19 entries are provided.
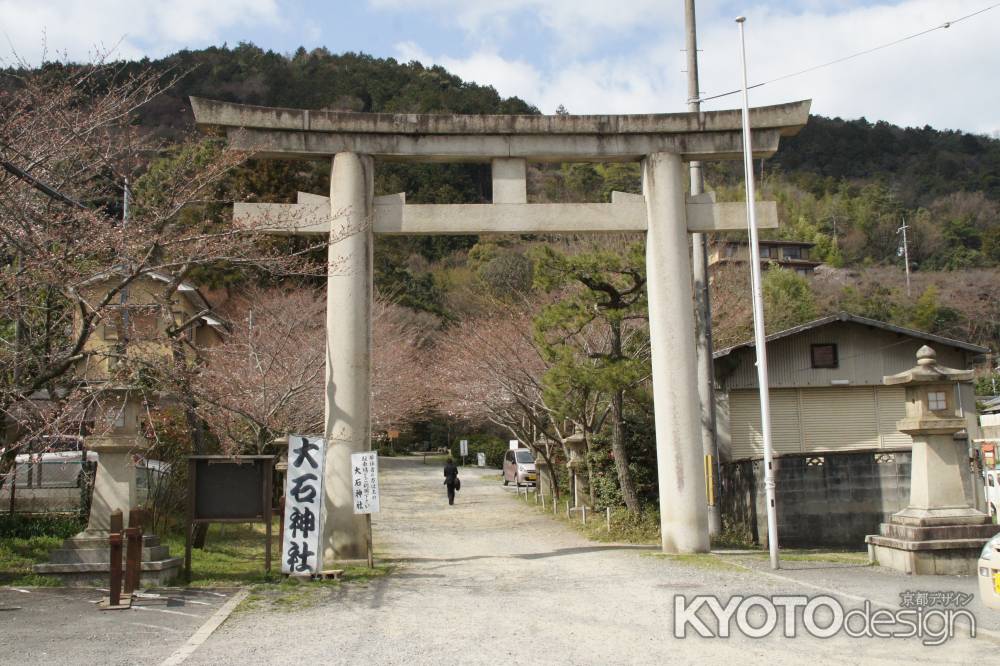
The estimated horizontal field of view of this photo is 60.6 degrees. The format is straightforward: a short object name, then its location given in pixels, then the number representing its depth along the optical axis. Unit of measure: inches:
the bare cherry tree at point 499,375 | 1008.2
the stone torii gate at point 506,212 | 515.8
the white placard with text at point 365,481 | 490.9
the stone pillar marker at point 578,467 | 845.8
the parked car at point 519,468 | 1254.3
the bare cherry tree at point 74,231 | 403.2
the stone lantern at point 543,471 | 1066.1
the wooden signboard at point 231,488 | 452.1
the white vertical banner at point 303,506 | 440.1
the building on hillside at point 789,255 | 2213.3
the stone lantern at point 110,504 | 413.4
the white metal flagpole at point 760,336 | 488.1
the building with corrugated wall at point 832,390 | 764.0
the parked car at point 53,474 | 634.8
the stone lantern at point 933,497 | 444.8
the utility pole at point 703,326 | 621.6
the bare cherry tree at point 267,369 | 654.5
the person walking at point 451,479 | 1045.8
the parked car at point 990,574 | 290.8
